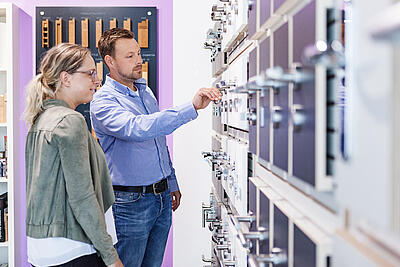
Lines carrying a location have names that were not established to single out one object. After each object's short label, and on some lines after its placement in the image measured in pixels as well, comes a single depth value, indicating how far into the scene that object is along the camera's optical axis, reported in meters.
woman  1.62
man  2.18
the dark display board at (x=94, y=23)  3.40
